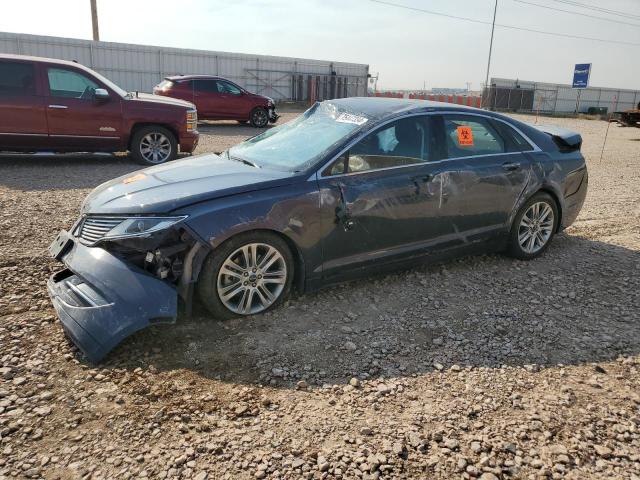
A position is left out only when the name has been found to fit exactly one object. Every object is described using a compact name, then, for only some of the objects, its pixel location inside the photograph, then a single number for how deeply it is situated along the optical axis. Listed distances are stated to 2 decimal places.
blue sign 26.72
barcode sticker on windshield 4.42
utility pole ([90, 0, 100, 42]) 24.62
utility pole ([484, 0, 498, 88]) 40.94
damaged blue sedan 3.55
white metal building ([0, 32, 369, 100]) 24.64
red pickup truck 8.99
